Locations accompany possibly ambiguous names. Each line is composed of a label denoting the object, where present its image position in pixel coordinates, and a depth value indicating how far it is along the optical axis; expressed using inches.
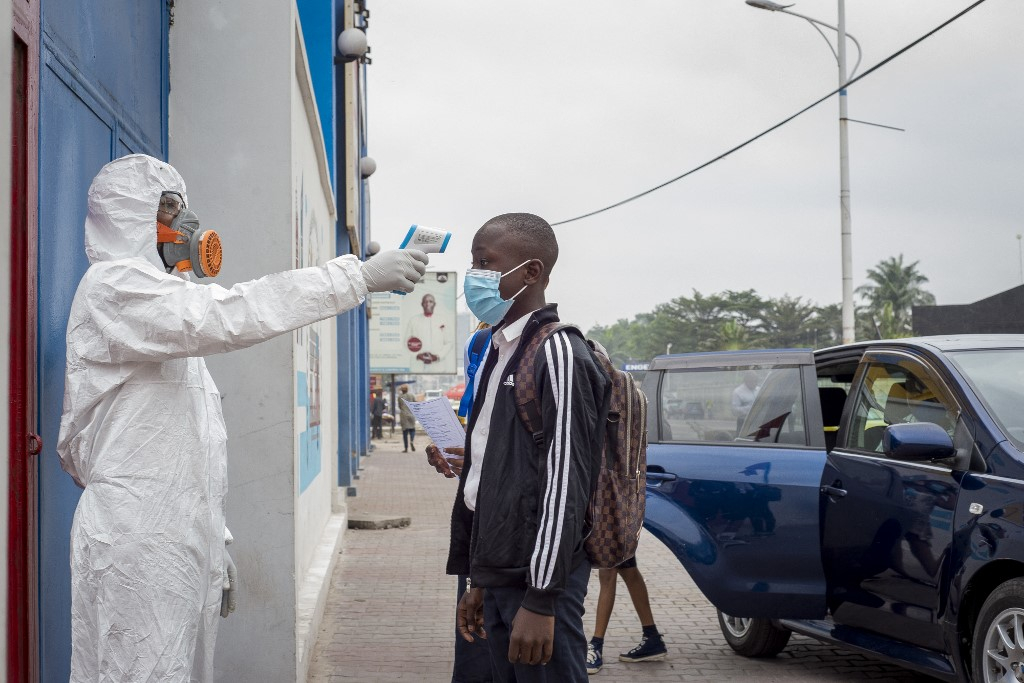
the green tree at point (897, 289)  3946.9
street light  788.6
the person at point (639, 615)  252.7
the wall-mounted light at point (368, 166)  790.5
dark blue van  186.4
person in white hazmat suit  124.6
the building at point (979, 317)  695.7
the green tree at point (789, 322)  4094.0
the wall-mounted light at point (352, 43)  496.7
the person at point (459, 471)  152.5
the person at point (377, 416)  1522.6
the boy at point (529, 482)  116.5
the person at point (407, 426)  1216.0
